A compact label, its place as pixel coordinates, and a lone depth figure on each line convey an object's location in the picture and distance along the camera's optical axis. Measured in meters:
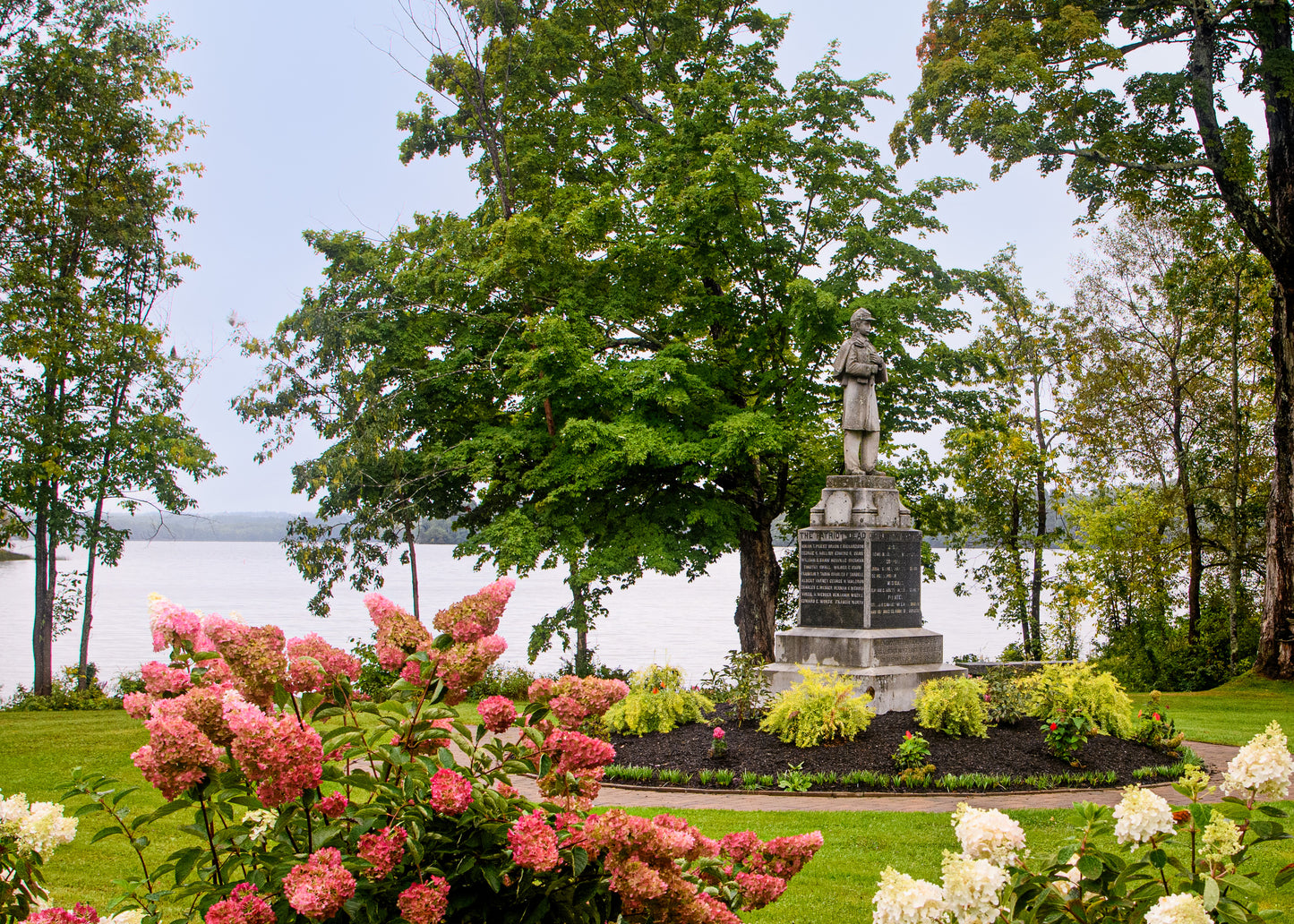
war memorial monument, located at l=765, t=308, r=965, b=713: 11.35
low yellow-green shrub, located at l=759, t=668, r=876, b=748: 9.92
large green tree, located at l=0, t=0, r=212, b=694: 15.17
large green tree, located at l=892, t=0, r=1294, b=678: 16.28
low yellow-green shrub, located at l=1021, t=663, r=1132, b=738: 10.31
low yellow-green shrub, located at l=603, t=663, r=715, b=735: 11.17
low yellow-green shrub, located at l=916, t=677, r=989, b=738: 10.13
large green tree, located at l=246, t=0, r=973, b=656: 16.53
